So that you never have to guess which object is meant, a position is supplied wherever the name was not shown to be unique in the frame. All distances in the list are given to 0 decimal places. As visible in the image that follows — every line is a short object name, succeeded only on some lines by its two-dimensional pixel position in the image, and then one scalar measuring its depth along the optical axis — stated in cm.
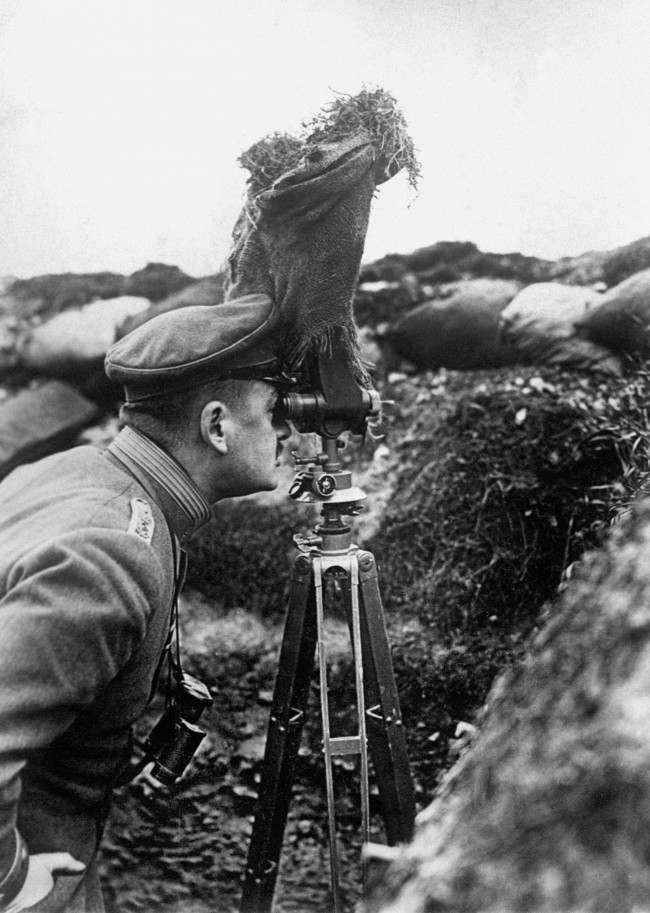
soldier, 128
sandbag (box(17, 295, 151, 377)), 325
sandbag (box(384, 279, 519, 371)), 327
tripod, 179
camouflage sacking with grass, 180
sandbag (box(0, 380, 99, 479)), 323
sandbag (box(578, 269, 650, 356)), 284
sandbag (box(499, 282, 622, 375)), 298
